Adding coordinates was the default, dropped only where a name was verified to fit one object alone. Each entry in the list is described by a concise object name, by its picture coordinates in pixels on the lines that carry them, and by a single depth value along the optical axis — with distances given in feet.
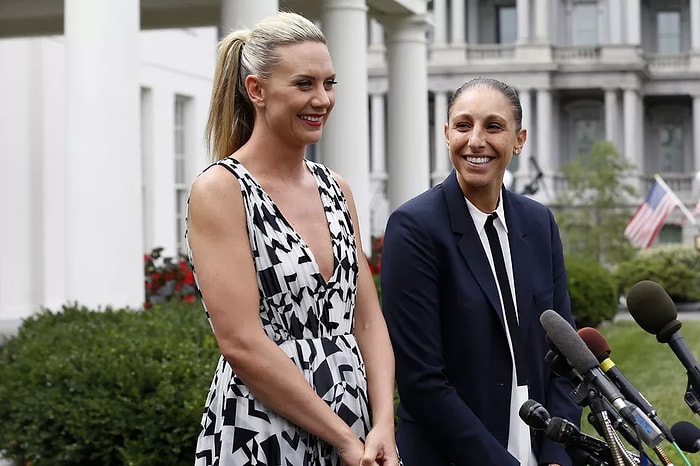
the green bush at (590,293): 66.33
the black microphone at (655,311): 10.21
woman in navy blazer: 11.92
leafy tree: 130.41
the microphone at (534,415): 9.37
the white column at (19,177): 55.57
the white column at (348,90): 46.52
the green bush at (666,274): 106.93
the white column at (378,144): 202.69
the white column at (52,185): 56.70
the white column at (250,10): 37.70
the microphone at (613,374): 8.74
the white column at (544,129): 200.95
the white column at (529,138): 196.34
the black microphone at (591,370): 8.56
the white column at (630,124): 198.59
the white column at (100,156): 31.07
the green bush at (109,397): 22.26
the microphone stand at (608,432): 8.74
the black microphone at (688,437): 9.29
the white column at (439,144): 200.95
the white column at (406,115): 56.85
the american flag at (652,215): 96.27
